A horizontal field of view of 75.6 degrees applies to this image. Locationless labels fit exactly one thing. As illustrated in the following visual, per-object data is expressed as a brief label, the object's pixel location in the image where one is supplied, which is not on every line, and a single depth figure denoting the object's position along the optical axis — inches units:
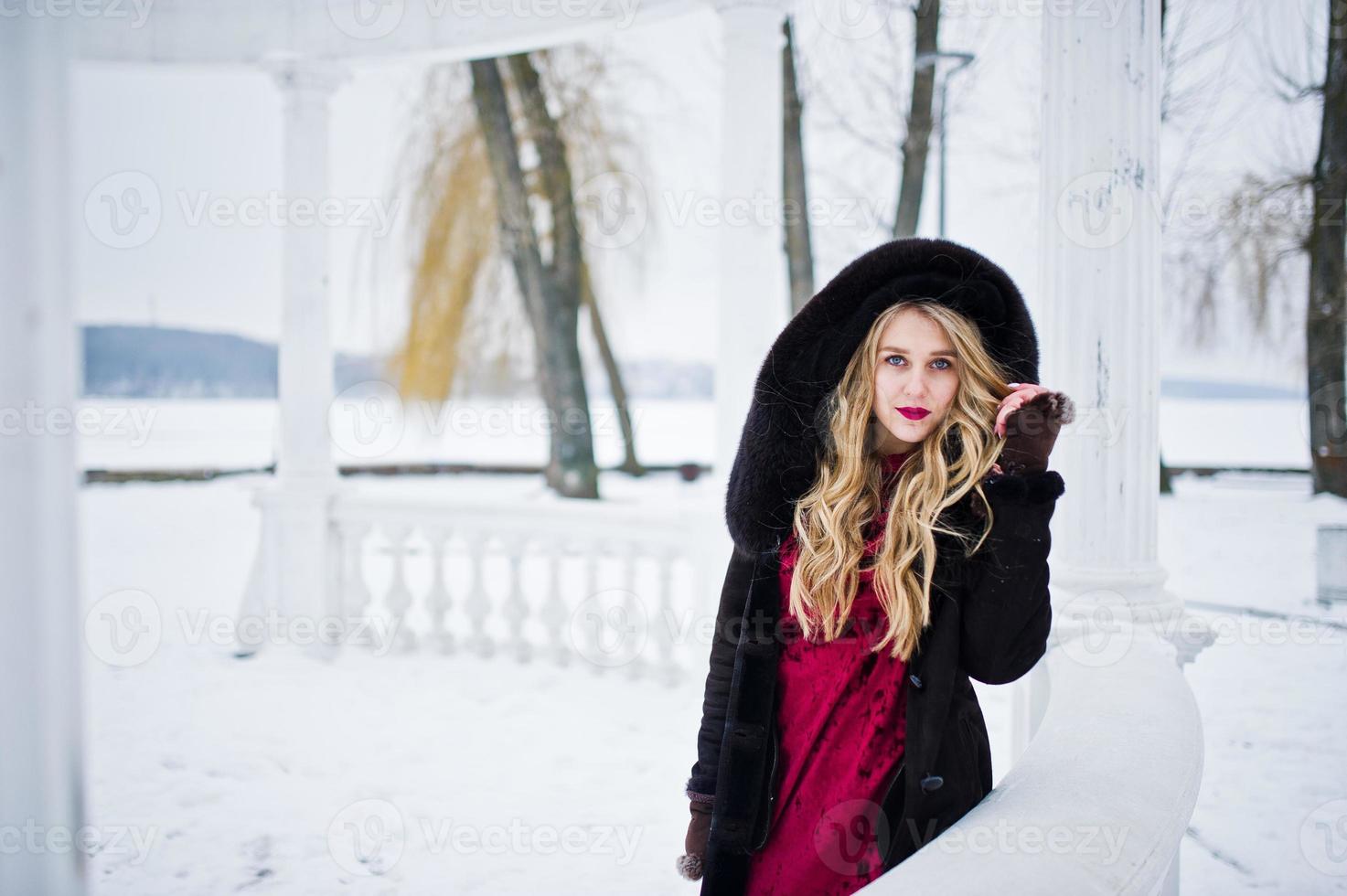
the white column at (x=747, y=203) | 184.5
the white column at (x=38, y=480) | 28.8
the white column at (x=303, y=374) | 230.4
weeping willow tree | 416.8
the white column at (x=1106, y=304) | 106.7
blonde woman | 64.4
